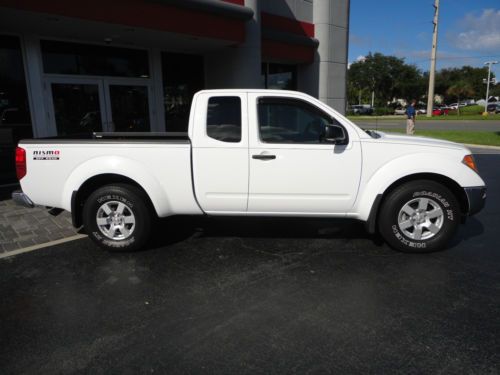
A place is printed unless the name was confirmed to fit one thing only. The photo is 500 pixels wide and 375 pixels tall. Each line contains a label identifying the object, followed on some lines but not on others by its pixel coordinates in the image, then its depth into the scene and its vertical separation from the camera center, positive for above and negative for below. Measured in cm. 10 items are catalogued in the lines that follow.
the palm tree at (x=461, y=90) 7419 +350
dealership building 902 +183
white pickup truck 434 -70
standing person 1980 -48
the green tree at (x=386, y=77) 7594 +634
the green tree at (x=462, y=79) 8531 +651
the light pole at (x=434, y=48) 4428 +691
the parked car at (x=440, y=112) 5499 -56
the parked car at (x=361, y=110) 5938 -9
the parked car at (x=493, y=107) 5650 -2
